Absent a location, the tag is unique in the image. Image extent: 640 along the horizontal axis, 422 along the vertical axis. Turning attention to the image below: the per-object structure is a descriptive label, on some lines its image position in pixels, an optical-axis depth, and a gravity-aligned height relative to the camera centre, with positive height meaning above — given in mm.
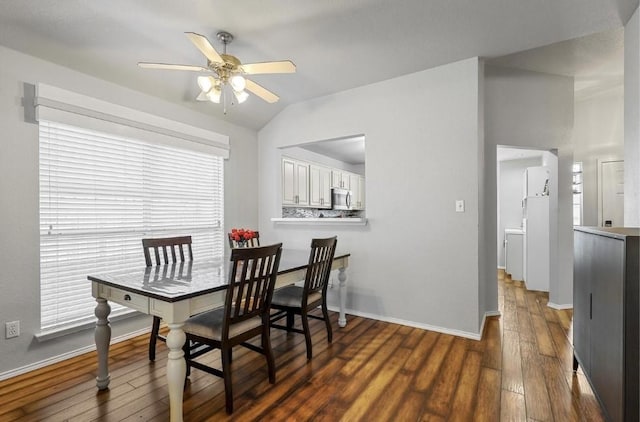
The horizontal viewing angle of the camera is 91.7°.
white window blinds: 2432 +38
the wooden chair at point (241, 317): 1804 -684
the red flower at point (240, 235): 2613 -221
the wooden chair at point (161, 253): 2455 -383
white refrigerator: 4418 -490
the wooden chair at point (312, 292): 2467 -719
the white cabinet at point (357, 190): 6995 +437
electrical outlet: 2197 -848
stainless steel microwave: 6012 +203
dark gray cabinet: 1344 -550
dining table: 1603 -496
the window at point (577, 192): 4547 +239
